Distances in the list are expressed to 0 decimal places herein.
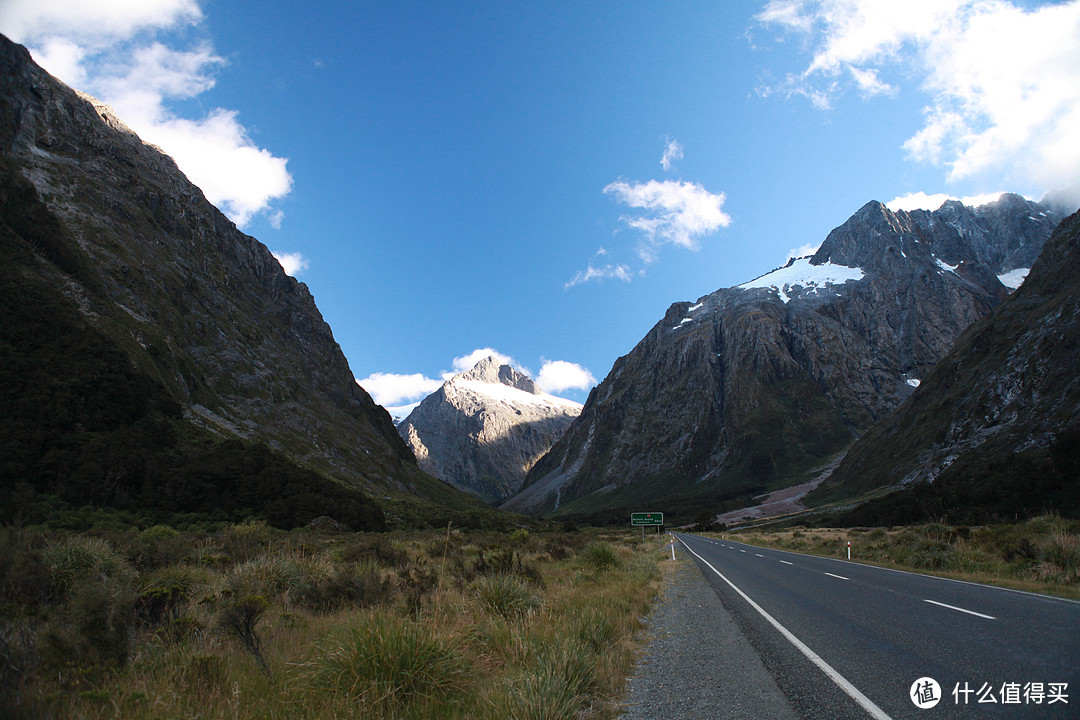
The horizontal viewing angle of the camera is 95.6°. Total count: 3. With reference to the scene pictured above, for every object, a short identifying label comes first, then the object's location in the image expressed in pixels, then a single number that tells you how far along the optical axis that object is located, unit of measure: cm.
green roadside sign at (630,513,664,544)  4166
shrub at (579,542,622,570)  1906
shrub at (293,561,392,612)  915
